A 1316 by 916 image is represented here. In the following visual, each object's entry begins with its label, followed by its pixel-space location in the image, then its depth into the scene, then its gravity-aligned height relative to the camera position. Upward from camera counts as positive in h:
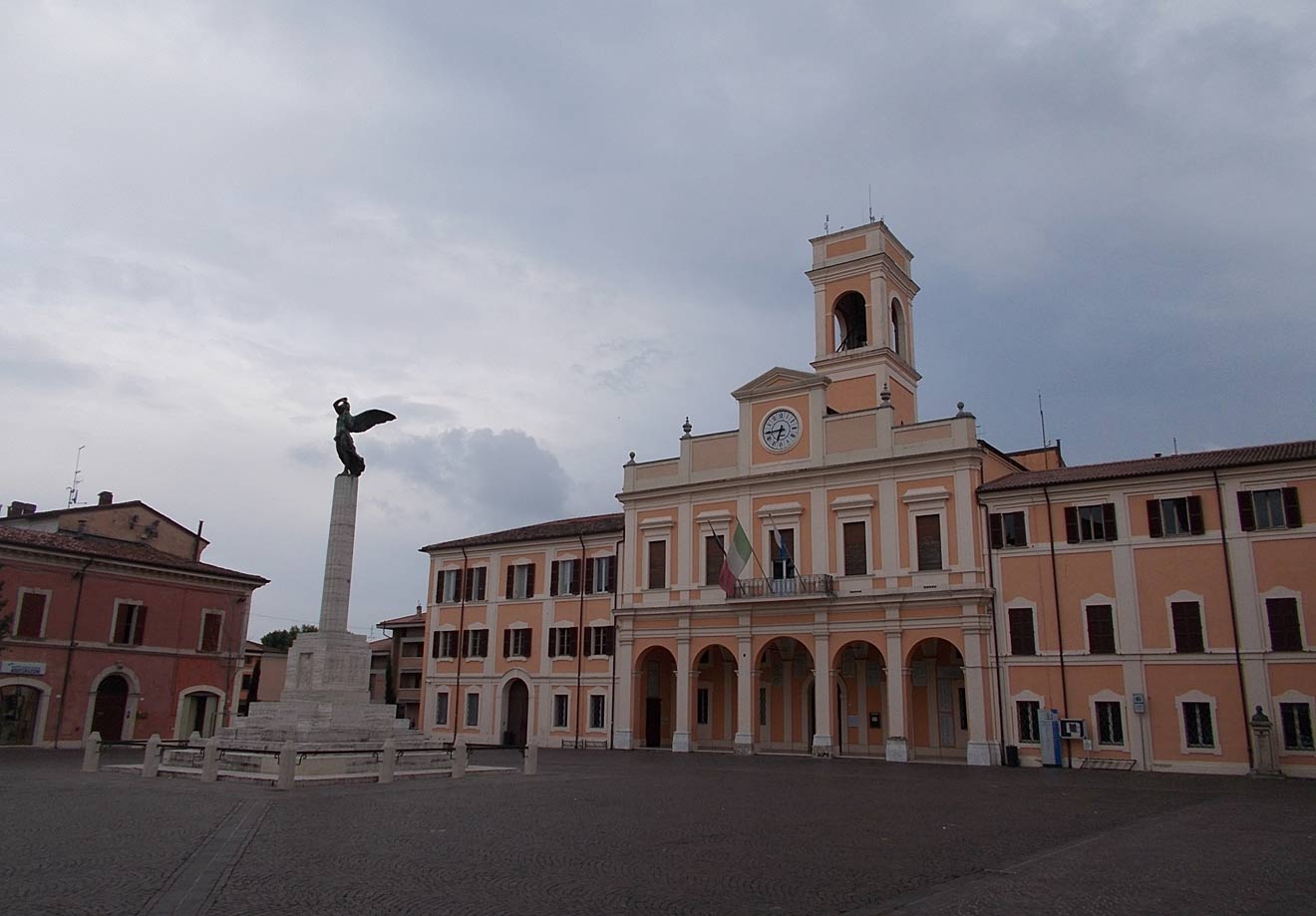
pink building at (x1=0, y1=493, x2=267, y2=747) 33.53 +2.28
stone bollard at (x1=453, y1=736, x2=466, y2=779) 21.75 -1.27
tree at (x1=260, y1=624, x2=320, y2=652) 89.71 +5.20
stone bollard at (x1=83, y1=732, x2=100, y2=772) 21.16 -1.25
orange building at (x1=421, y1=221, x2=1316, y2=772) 29.28 +3.85
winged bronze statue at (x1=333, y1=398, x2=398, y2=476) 26.06 +6.98
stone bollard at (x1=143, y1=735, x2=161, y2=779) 20.34 -1.32
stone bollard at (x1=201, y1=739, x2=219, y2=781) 19.34 -1.29
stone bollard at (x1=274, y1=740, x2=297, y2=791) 17.62 -1.21
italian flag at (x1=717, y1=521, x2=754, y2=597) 35.25 +5.03
